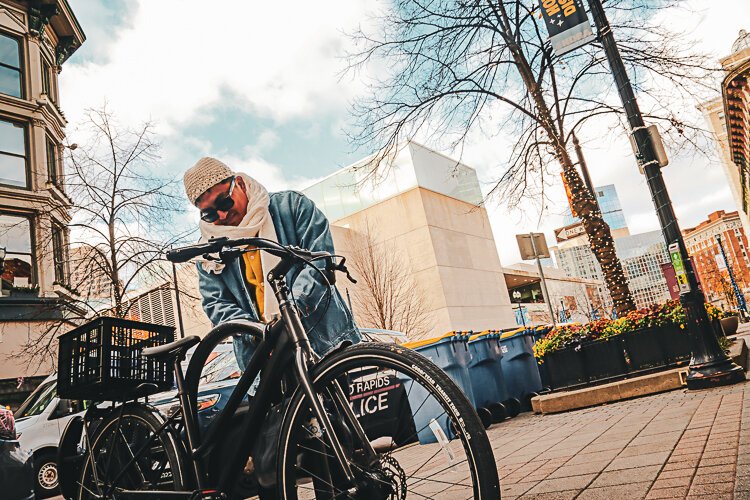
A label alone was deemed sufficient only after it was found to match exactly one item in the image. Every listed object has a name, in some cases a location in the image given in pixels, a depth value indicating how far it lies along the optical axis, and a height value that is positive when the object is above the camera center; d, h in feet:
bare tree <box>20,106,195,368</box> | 47.96 +15.44
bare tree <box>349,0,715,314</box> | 36.96 +17.50
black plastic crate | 10.19 +1.35
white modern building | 118.62 +30.38
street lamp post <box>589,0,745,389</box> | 23.31 +2.99
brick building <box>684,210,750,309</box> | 425.85 +57.30
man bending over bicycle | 12.51 +3.87
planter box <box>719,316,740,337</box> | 64.27 -1.62
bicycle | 7.13 -0.46
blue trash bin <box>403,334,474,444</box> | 27.62 +0.63
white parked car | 33.04 +0.93
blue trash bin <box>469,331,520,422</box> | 29.96 -1.01
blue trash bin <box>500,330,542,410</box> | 34.23 -0.99
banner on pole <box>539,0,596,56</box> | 26.68 +14.79
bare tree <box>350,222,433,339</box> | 101.81 +16.16
